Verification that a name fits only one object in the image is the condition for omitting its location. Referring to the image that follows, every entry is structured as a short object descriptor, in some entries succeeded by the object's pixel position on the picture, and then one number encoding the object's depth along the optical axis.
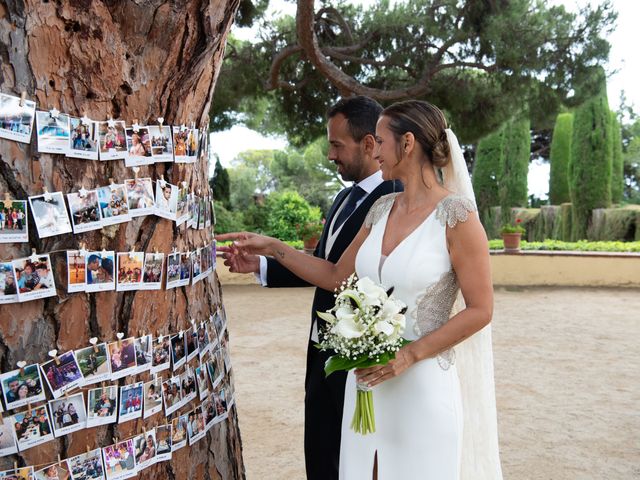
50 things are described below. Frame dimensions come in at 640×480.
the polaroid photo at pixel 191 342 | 2.35
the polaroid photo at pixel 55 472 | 1.95
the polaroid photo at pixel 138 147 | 2.09
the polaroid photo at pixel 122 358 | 2.06
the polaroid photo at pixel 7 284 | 1.85
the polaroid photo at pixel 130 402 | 2.10
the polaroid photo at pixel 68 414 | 1.96
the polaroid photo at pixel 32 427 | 1.90
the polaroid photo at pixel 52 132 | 1.90
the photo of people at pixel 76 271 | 1.95
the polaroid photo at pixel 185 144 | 2.24
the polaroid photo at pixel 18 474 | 1.90
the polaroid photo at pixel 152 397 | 2.18
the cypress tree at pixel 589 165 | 21.36
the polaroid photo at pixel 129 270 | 2.07
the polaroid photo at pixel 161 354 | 2.20
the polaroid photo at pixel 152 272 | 2.15
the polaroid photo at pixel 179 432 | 2.30
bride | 2.31
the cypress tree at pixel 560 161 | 25.95
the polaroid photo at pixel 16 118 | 1.84
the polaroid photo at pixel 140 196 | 2.09
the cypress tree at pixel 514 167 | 25.55
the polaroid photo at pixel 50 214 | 1.88
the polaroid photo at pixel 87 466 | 2.00
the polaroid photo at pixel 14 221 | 1.85
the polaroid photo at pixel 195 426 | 2.38
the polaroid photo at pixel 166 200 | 2.17
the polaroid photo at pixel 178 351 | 2.28
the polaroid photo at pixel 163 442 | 2.24
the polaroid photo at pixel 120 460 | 2.07
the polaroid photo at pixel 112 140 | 2.02
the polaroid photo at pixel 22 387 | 1.88
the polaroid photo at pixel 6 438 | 1.88
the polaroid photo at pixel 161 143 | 2.16
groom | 3.13
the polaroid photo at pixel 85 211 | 1.95
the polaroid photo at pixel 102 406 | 2.02
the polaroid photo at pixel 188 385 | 2.34
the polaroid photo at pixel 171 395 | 2.25
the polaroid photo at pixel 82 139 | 1.96
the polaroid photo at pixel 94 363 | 2.00
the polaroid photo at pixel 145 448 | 2.16
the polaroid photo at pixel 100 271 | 1.99
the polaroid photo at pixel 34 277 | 1.87
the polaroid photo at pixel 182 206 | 2.27
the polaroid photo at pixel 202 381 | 2.42
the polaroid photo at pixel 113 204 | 2.02
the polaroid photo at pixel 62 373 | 1.94
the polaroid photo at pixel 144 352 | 2.14
